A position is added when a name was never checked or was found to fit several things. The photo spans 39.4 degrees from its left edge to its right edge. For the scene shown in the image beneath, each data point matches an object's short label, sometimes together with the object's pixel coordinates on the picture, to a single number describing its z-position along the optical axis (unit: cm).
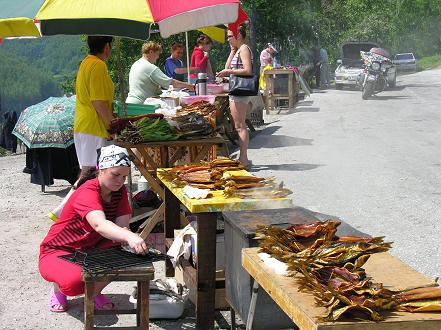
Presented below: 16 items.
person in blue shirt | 1137
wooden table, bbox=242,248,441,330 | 231
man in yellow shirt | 595
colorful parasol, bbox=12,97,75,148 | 830
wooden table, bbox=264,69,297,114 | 1719
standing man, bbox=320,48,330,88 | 2831
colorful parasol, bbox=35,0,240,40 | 561
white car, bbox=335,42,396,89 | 2652
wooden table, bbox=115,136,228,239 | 571
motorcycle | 2128
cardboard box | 423
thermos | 863
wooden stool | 347
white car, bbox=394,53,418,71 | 5087
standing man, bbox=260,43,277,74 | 1873
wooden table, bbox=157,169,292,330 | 390
